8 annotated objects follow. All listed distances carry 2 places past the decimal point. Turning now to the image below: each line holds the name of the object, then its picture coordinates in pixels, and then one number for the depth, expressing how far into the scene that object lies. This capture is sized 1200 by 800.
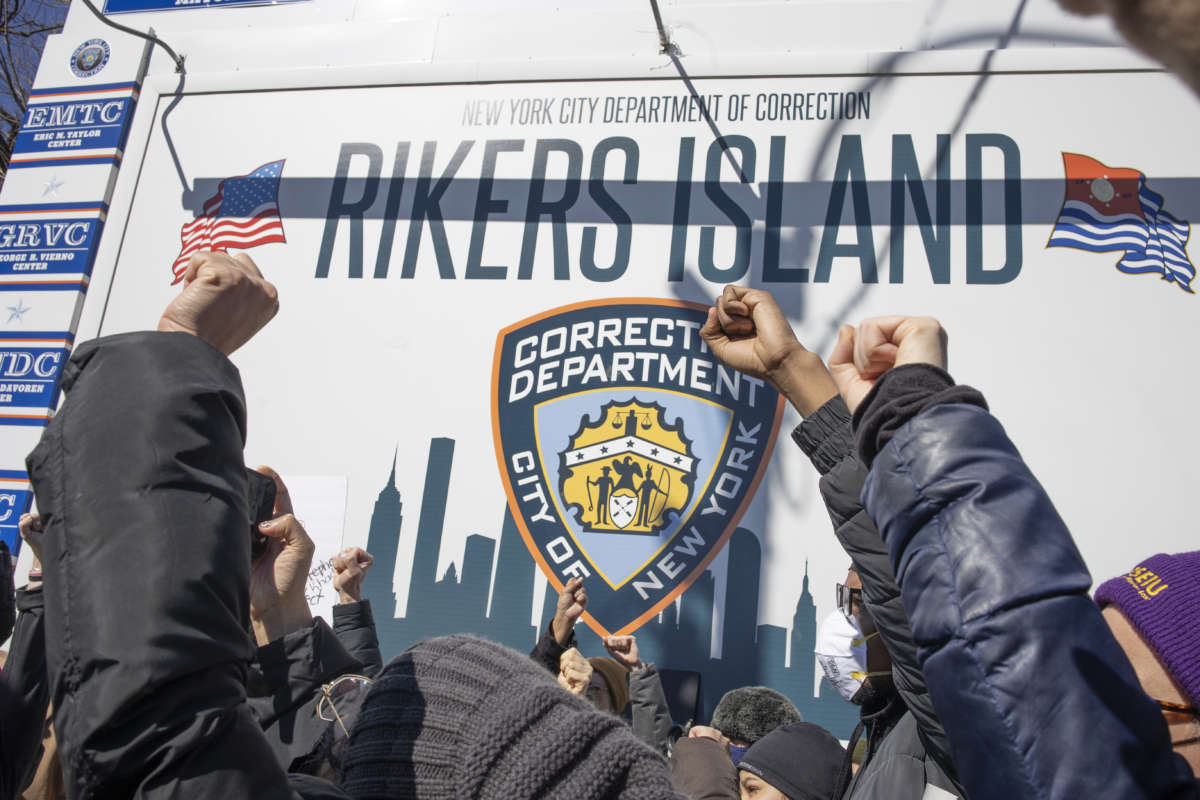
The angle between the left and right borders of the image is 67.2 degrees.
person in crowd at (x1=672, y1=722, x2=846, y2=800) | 2.23
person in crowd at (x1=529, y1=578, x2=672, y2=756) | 2.80
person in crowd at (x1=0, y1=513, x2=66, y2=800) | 1.50
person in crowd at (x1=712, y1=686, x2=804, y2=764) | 2.88
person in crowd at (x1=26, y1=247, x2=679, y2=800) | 0.77
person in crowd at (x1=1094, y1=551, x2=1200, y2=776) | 1.08
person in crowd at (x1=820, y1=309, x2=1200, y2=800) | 0.82
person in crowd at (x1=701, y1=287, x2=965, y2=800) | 1.29
